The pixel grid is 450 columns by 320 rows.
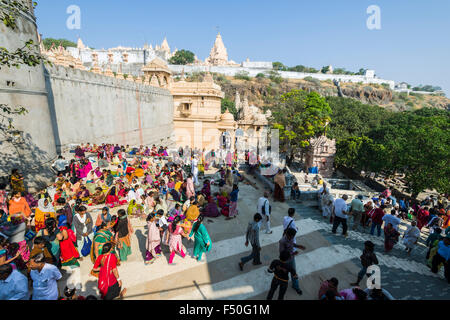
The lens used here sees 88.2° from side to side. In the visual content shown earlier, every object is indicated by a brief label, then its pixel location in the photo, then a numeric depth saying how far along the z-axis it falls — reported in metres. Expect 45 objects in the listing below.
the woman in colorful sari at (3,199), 6.78
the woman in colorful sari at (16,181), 7.88
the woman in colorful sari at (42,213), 6.30
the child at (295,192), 10.98
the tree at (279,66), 108.94
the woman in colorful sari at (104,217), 6.11
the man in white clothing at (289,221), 6.16
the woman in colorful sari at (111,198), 9.07
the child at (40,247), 4.53
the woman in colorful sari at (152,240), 5.91
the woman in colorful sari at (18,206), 6.27
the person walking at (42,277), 3.84
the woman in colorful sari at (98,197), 9.07
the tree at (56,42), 83.03
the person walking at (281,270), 4.40
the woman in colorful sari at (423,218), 9.29
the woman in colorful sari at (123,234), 5.79
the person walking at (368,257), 5.10
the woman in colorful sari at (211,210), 8.83
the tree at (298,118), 21.58
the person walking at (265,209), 7.56
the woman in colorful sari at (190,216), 6.85
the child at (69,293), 3.90
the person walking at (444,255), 5.87
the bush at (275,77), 88.25
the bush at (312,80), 94.57
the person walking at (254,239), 5.79
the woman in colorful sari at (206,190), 9.58
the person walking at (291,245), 5.10
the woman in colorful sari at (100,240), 5.07
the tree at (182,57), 92.94
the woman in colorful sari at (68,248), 5.21
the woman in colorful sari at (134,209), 8.53
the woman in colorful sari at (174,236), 6.09
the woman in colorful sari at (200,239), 6.05
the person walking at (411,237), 7.10
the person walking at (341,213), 7.45
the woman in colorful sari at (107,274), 4.40
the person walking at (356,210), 8.15
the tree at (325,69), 115.75
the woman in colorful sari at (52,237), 5.04
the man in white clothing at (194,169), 11.79
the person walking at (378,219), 7.96
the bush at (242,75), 85.51
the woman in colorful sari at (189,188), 9.42
